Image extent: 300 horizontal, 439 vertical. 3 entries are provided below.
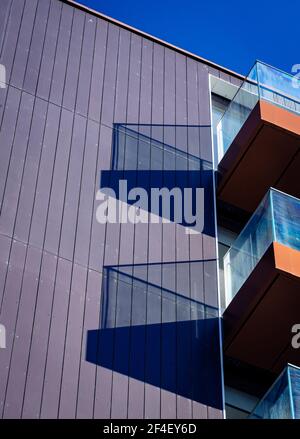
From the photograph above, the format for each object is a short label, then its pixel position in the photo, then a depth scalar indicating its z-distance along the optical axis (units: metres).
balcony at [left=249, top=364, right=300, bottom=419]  11.41
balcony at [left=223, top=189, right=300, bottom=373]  13.26
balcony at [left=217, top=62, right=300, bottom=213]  15.77
